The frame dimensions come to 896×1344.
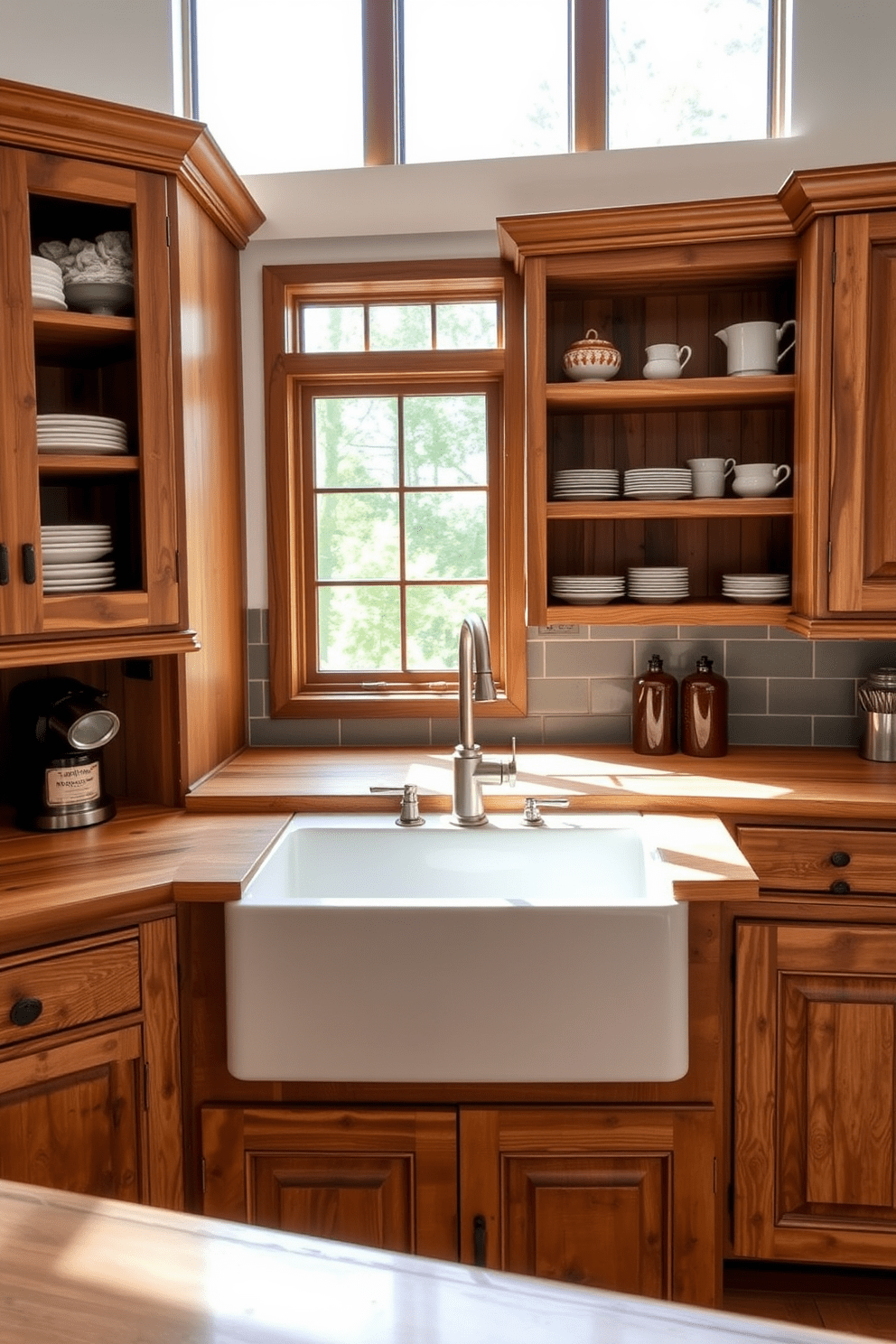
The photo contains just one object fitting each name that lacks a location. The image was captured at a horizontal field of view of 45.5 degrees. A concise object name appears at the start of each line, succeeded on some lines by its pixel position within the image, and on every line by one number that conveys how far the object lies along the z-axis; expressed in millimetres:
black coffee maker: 2219
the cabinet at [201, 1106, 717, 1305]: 1841
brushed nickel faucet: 2170
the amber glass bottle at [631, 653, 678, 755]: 2658
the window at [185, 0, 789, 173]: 2717
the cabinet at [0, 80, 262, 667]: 2029
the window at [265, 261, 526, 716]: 2812
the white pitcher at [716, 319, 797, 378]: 2523
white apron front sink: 1774
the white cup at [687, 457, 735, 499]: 2602
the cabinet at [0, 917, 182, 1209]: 1742
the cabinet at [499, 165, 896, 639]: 2295
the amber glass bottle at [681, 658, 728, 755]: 2611
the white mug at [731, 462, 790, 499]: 2562
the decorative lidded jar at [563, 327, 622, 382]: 2562
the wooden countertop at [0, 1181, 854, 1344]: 667
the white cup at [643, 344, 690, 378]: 2564
